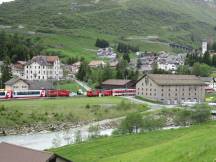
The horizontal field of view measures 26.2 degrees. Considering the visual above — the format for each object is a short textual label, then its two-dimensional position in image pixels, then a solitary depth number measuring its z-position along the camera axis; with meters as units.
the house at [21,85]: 101.12
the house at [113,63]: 157.25
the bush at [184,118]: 64.75
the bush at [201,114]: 63.12
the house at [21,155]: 28.34
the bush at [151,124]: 55.83
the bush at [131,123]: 54.47
